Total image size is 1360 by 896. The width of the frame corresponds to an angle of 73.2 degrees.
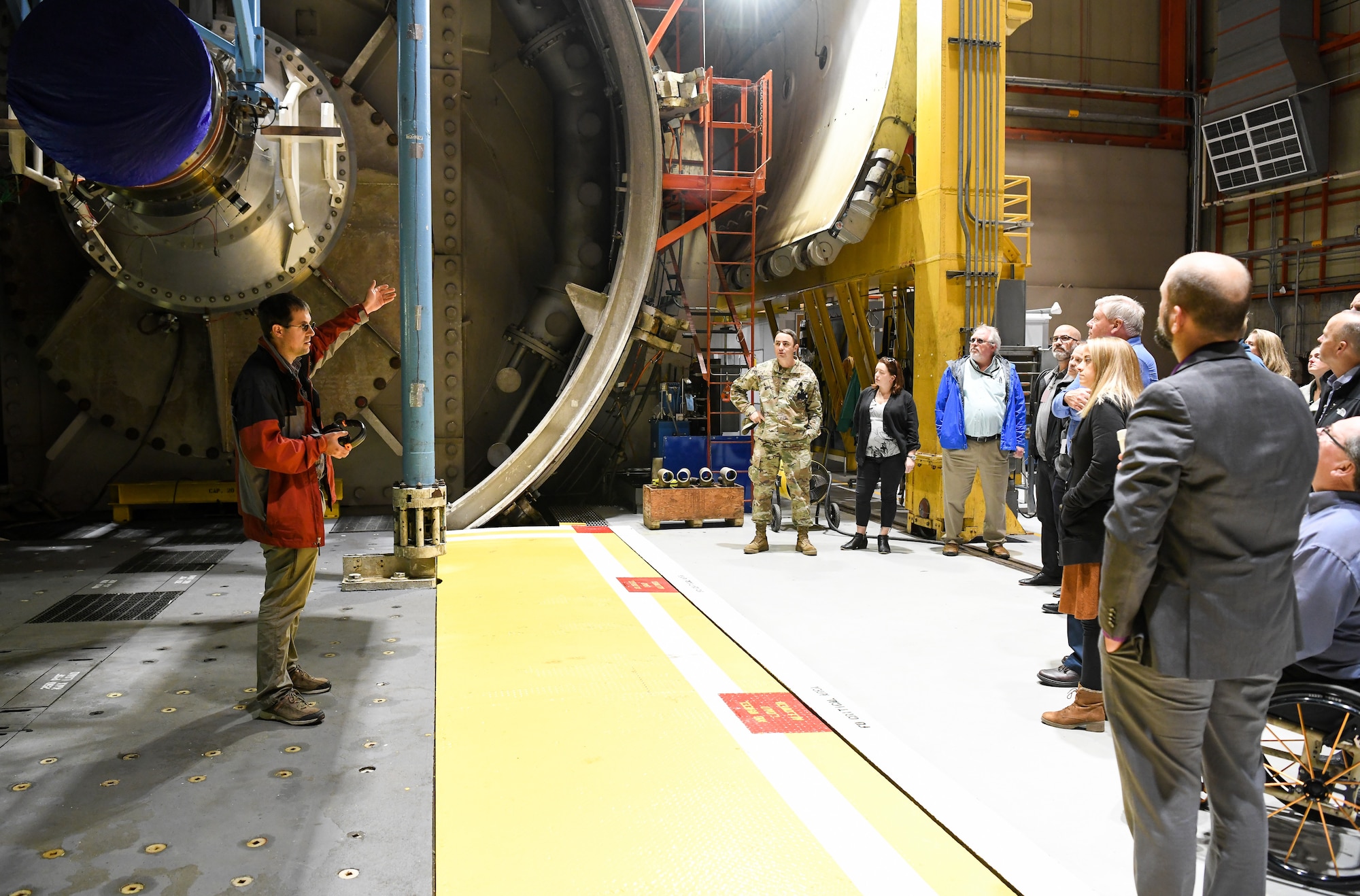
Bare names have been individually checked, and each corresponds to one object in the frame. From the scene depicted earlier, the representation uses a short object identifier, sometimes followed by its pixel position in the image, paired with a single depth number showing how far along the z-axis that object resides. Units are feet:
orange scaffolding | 26.63
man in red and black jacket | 10.43
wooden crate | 24.43
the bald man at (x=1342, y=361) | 10.96
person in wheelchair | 7.55
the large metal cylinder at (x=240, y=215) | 19.12
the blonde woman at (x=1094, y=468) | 10.00
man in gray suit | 5.80
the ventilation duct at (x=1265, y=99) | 41.06
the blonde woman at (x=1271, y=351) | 14.65
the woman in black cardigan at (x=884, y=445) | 21.62
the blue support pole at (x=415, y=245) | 17.28
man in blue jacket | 20.53
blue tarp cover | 10.85
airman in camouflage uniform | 21.40
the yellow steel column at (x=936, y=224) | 22.97
